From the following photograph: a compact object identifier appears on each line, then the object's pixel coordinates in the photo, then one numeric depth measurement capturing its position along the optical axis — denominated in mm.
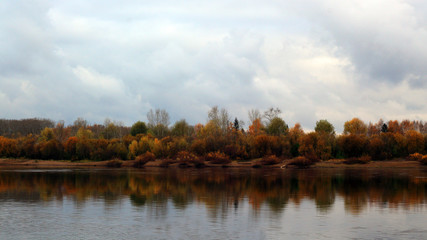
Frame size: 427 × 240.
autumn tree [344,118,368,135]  127131
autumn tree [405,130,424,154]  74375
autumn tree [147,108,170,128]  131500
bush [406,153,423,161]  71375
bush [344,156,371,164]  72375
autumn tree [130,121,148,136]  126625
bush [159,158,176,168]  82669
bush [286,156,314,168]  72750
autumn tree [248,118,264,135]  117425
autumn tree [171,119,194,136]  127644
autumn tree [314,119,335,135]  109562
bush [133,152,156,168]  86125
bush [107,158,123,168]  86719
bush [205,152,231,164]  80181
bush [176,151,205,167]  80188
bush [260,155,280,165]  75875
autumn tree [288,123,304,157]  82375
